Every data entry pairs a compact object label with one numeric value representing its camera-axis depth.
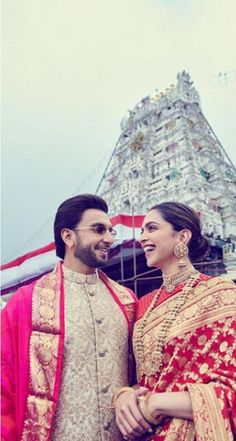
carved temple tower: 12.73
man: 1.71
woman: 1.50
